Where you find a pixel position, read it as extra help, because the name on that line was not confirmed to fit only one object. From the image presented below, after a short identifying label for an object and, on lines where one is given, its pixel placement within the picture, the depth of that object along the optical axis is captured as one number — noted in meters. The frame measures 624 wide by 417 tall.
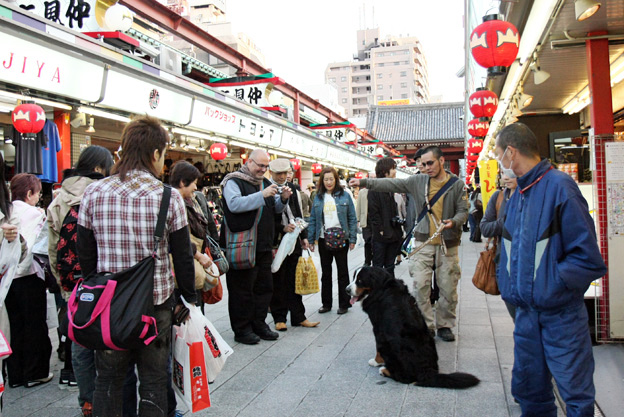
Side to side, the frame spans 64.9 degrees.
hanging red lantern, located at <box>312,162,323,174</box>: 18.12
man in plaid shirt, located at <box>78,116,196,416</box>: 2.43
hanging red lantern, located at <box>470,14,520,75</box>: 5.47
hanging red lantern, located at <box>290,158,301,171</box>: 14.88
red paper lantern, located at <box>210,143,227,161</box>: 10.52
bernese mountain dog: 3.77
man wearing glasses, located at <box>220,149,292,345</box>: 4.90
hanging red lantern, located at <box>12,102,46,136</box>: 5.72
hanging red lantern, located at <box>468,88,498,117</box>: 9.83
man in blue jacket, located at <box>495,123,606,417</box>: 2.49
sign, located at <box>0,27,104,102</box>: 4.84
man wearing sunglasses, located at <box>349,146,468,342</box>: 4.91
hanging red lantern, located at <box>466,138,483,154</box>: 17.12
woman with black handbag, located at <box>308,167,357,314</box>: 6.20
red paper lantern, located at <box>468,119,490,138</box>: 12.48
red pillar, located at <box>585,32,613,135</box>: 5.00
